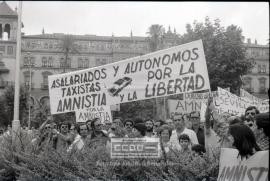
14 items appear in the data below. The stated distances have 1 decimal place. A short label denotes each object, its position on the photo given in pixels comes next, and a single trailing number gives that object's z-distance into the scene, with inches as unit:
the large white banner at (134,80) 270.1
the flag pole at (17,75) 354.9
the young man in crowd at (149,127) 284.0
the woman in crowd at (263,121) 130.0
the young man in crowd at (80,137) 247.3
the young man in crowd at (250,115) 229.1
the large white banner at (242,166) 161.8
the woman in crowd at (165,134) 228.5
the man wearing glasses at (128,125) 274.1
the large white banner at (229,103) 411.5
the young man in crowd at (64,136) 297.6
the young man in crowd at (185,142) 238.7
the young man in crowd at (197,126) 303.6
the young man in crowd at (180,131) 287.0
